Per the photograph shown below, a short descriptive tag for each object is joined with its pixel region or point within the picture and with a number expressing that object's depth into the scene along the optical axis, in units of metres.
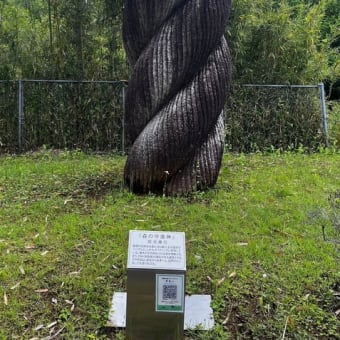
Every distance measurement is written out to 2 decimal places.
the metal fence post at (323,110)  6.84
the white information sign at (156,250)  1.99
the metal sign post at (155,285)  1.98
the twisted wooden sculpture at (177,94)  3.82
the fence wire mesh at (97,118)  6.76
